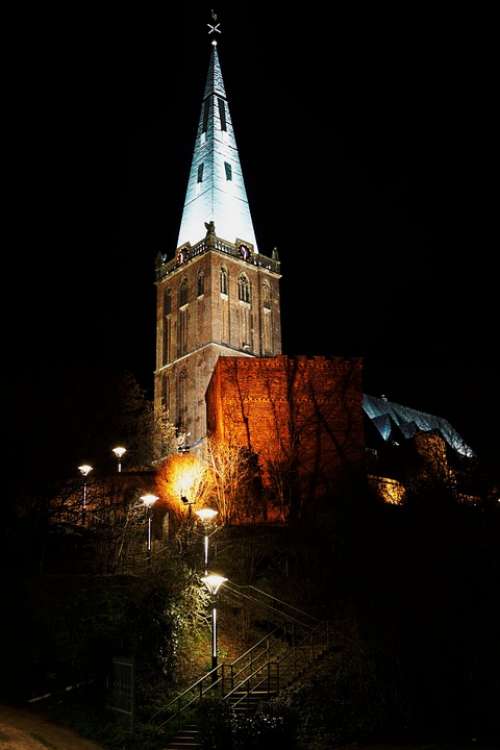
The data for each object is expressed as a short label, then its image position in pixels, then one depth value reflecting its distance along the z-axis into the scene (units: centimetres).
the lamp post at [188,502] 3531
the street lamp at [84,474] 3362
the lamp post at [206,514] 2463
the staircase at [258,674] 2083
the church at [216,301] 7706
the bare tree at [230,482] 3734
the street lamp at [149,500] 2986
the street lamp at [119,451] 3784
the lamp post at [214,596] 2209
